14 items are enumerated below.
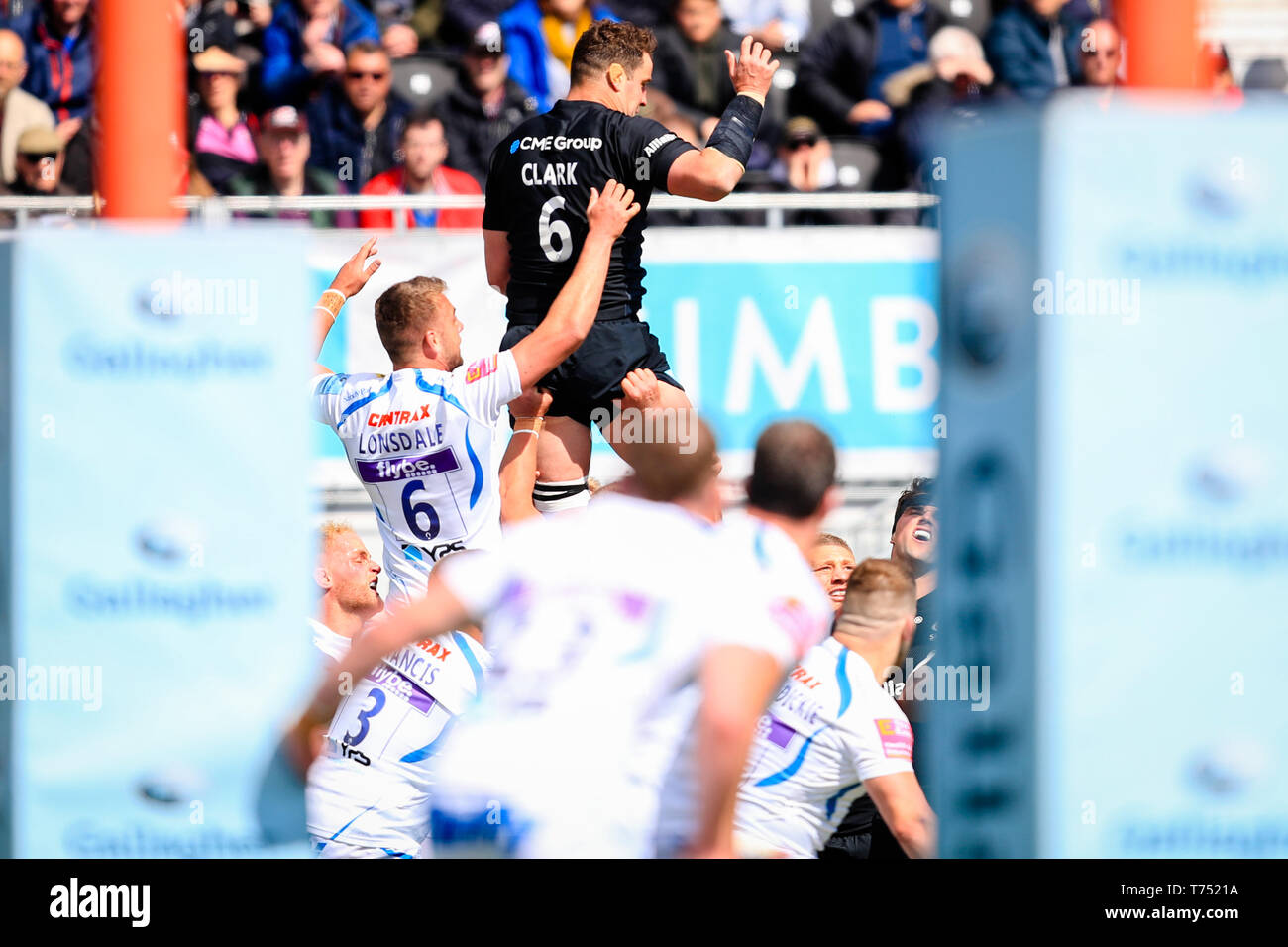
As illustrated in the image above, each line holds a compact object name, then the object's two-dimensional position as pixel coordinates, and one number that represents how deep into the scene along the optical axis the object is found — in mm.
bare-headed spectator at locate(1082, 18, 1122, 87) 18766
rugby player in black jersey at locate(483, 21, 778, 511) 10797
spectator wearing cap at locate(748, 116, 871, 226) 18875
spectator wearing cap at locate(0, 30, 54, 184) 18609
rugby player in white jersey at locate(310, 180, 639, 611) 9617
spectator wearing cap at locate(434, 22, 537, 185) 18312
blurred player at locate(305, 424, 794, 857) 6730
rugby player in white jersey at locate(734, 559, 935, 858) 9359
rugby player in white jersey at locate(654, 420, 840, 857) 6617
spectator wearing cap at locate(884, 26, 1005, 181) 19094
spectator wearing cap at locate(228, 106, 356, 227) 18094
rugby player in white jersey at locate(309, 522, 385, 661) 12289
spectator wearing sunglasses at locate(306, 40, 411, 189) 18625
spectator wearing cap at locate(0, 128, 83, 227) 17953
